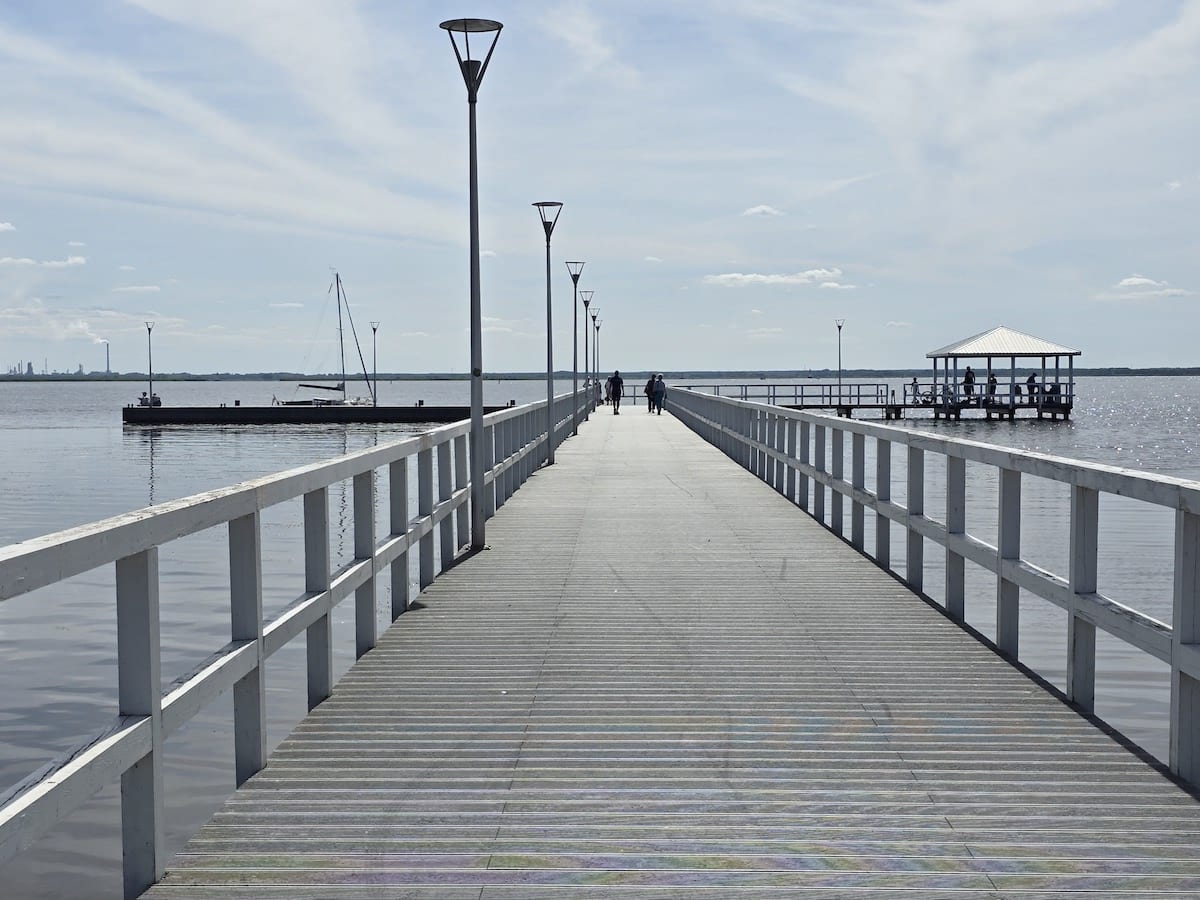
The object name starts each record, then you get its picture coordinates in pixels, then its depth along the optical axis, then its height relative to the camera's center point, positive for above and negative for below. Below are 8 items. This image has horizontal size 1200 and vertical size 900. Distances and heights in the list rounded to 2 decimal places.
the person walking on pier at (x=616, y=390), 53.98 -0.94
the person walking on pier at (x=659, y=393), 54.06 -1.06
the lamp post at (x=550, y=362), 22.91 +0.08
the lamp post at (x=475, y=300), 11.61 +0.59
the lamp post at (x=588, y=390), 47.84 -0.82
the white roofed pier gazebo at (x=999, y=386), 63.38 -0.95
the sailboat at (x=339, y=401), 90.00 -2.41
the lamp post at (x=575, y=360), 34.20 +0.17
